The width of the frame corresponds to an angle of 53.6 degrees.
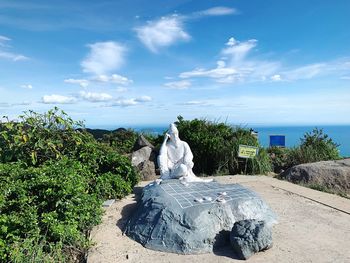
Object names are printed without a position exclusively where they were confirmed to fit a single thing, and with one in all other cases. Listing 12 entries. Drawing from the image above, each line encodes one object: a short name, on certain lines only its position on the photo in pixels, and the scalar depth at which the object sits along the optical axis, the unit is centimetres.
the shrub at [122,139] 1088
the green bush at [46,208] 393
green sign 805
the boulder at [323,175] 749
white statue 607
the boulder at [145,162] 809
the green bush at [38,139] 632
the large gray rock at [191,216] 439
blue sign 1070
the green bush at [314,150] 967
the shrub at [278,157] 984
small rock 407
